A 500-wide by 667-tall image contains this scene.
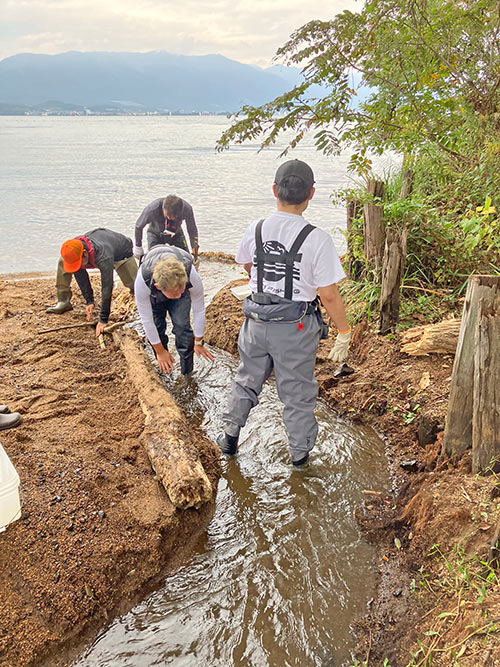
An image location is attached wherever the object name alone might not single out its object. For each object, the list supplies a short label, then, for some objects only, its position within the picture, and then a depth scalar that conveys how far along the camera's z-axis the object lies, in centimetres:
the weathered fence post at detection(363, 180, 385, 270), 487
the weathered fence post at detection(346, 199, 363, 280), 554
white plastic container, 242
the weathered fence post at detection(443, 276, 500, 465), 255
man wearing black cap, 281
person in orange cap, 507
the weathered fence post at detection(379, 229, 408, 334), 434
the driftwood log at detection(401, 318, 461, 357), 396
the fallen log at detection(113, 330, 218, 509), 289
